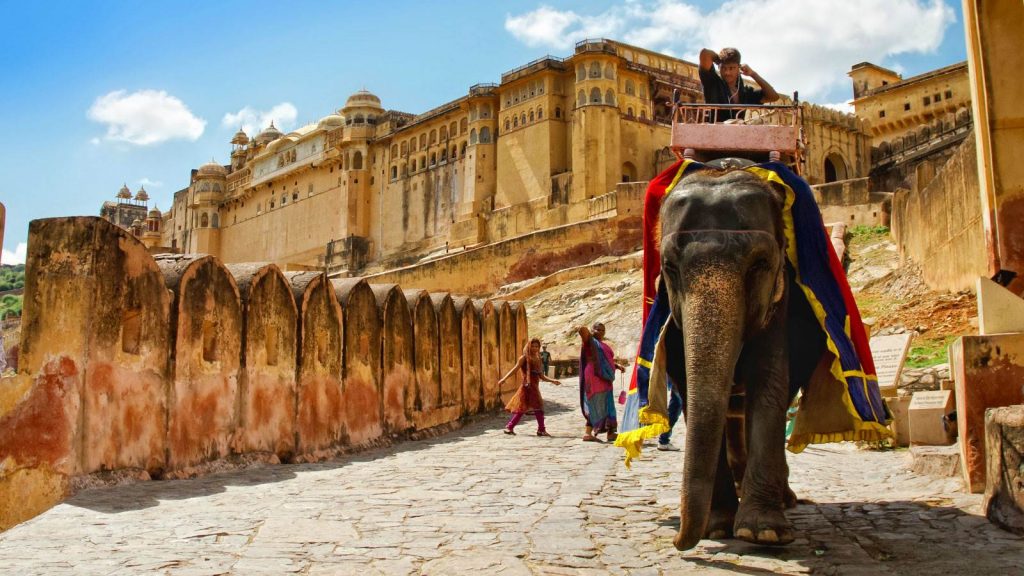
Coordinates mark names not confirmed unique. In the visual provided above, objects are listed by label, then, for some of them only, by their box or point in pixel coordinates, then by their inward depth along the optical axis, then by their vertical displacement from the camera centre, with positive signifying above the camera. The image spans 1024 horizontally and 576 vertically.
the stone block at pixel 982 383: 5.44 +0.00
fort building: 41.72 +11.55
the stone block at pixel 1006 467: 4.61 -0.42
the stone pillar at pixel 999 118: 6.92 +1.98
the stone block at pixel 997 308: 5.62 +0.44
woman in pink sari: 10.86 +0.05
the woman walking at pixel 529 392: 11.94 -0.01
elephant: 4.44 +0.25
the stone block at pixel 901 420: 8.55 -0.32
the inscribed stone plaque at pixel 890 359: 9.16 +0.26
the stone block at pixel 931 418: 7.14 -0.26
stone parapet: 6.41 +0.24
